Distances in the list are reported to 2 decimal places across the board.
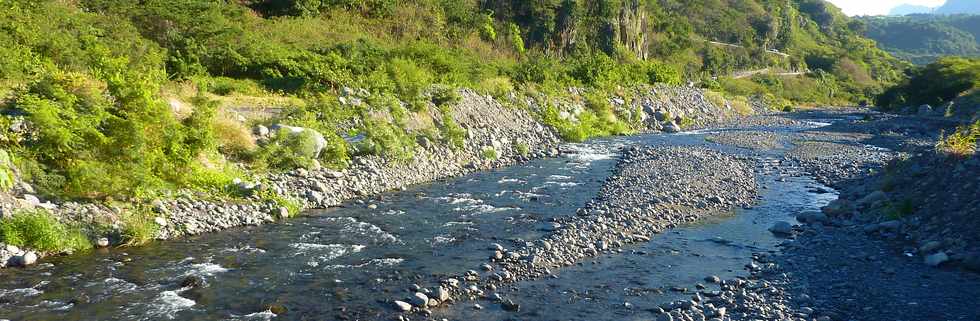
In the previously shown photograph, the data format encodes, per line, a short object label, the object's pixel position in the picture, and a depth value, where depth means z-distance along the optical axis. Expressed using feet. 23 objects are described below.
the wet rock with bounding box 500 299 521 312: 32.94
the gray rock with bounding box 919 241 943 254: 42.24
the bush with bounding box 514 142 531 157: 85.71
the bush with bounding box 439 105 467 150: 77.87
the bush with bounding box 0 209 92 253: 36.32
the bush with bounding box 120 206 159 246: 40.57
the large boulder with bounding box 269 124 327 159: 60.80
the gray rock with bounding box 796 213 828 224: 52.85
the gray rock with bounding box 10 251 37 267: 35.47
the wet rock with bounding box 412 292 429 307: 32.94
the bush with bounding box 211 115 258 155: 56.44
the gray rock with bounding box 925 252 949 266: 40.32
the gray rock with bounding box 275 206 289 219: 49.37
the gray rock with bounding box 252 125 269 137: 60.59
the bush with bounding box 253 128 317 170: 57.06
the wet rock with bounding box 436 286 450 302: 33.76
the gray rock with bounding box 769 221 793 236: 49.16
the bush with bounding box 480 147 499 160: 78.79
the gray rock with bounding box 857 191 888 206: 55.21
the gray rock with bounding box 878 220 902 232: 47.93
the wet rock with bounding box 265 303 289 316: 31.78
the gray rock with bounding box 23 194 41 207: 38.75
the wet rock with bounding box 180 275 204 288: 34.58
